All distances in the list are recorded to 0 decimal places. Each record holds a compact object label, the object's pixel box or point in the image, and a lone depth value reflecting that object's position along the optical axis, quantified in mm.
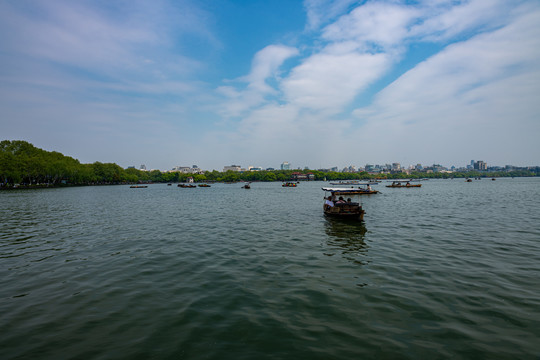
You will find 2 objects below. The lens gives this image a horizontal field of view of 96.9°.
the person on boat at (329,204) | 30334
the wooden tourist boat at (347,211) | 26906
